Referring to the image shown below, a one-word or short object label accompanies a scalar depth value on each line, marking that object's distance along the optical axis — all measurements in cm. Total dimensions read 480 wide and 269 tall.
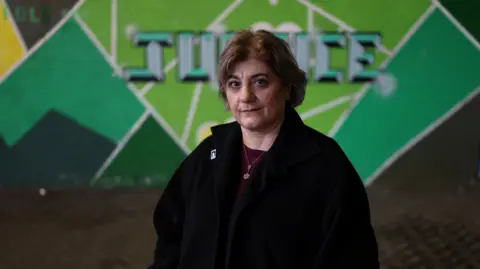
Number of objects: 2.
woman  117
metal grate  236
